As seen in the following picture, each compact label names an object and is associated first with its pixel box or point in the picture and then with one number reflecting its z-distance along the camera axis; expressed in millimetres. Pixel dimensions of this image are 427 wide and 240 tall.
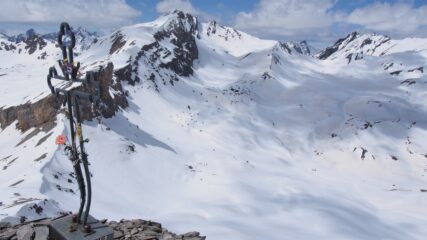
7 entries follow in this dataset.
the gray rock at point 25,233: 14445
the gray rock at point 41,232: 14070
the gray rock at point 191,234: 18453
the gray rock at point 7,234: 14930
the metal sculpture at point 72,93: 12172
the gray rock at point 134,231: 18045
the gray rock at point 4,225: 17997
